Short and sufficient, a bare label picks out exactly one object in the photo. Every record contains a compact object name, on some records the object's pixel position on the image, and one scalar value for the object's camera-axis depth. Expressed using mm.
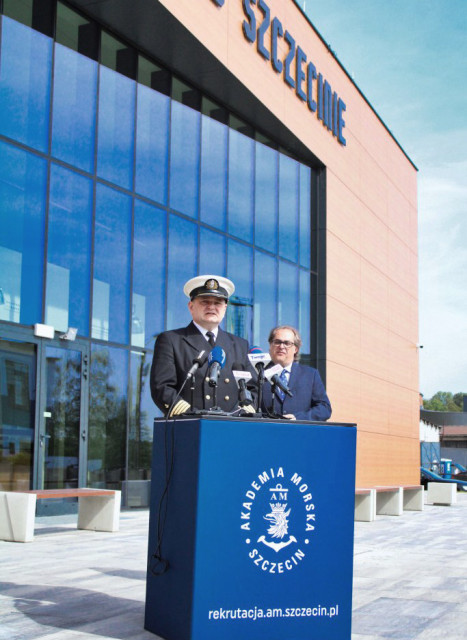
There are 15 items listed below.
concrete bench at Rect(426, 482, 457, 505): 21250
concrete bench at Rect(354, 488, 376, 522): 14688
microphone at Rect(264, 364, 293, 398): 4518
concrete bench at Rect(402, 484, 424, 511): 18875
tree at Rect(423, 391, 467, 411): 162350
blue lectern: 3977
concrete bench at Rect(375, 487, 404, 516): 16688
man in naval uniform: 4688
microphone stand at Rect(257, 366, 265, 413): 4473
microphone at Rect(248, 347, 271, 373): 4637
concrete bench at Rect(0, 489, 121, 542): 9344
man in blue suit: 5633
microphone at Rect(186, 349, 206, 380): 4262
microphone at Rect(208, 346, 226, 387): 4180
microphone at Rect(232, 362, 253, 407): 4484
